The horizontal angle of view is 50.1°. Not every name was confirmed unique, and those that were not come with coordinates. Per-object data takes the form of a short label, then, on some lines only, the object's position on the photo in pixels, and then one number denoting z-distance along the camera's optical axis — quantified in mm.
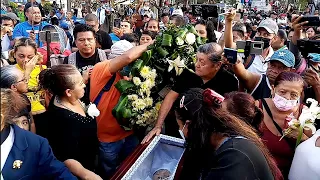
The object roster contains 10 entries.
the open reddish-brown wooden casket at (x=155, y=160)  2426
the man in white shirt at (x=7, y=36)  5332
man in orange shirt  3004
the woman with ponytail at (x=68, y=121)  2391
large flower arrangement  3004
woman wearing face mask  2580
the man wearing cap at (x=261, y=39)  3768
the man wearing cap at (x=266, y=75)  3248
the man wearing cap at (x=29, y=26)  5664
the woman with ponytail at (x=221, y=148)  1671
